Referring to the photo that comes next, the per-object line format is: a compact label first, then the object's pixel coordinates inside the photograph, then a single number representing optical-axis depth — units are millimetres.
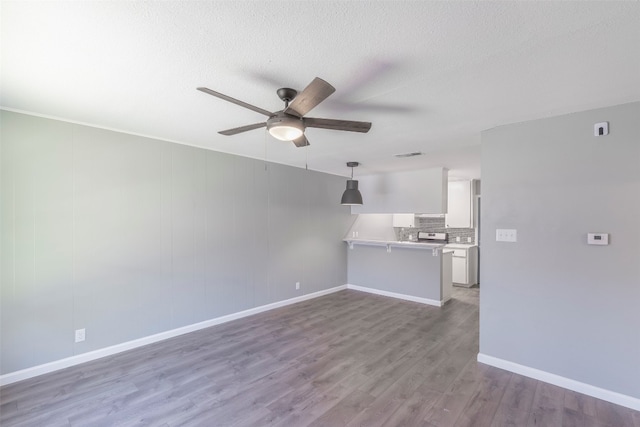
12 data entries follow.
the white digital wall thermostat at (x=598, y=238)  2381
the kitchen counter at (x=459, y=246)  6429
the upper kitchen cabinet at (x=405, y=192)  5078
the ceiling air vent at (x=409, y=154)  4148
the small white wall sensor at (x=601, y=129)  2398
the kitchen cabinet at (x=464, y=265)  6316
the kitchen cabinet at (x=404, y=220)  6777
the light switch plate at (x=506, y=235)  2844
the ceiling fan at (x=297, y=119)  1733
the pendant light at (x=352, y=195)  4949
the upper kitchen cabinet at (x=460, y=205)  6555
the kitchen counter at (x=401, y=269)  5047
